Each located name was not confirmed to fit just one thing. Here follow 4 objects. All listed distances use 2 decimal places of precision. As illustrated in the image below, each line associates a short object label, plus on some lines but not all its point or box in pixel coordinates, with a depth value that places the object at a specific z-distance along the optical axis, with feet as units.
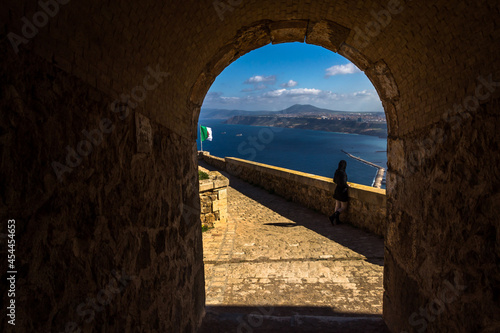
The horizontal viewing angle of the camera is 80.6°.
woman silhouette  25.66
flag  68.84
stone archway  3.78
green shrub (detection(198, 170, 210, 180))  27.36
